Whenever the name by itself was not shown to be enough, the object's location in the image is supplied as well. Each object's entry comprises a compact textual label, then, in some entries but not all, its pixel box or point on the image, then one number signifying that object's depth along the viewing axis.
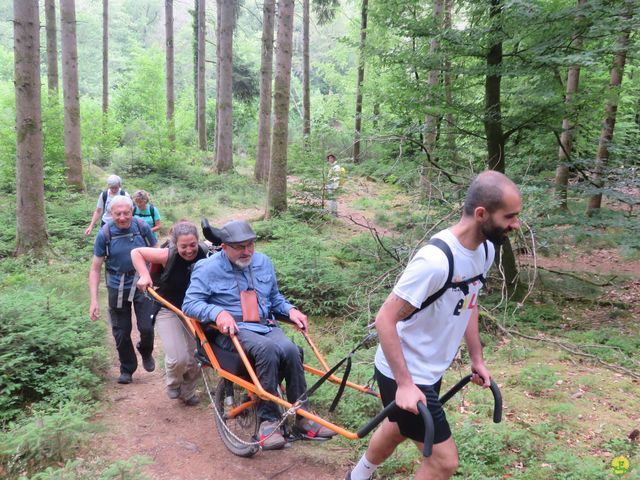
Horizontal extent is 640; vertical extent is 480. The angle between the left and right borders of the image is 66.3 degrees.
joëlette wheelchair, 3.48
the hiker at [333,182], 12.04
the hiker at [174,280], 4.83
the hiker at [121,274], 5.32
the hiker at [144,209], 7.99
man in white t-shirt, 2.46
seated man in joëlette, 3.77
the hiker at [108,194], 8.80
